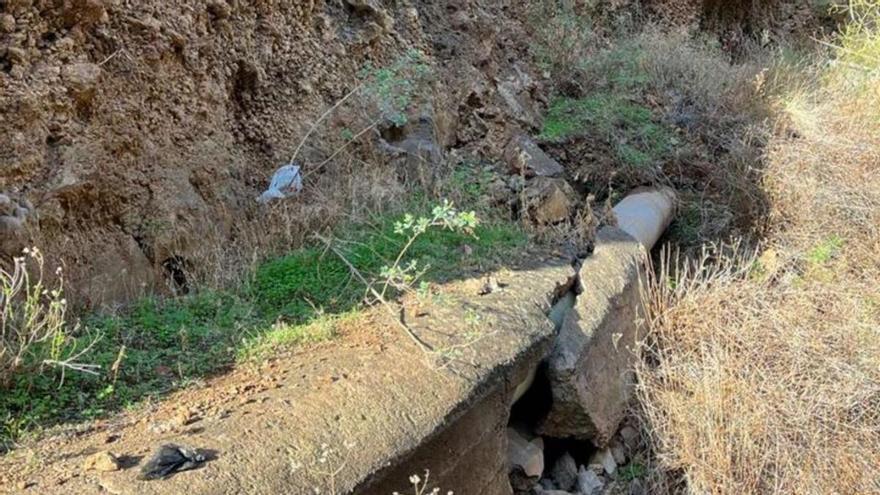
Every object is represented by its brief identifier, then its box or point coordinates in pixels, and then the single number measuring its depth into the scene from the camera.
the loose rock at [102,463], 2.10
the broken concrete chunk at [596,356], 3.43
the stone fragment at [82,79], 3.40
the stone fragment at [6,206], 2.98
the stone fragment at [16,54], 3.15
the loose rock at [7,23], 3.12
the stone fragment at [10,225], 2.93
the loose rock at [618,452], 3.73
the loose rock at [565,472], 3.55
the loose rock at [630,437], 3.77
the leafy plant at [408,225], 3.14
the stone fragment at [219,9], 4.31
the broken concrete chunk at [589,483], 3.52
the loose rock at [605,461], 3.66
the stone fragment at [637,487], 3.50
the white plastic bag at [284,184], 4.39
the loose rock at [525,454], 3.40
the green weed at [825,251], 4.67
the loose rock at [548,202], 4.68
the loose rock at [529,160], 5.56
